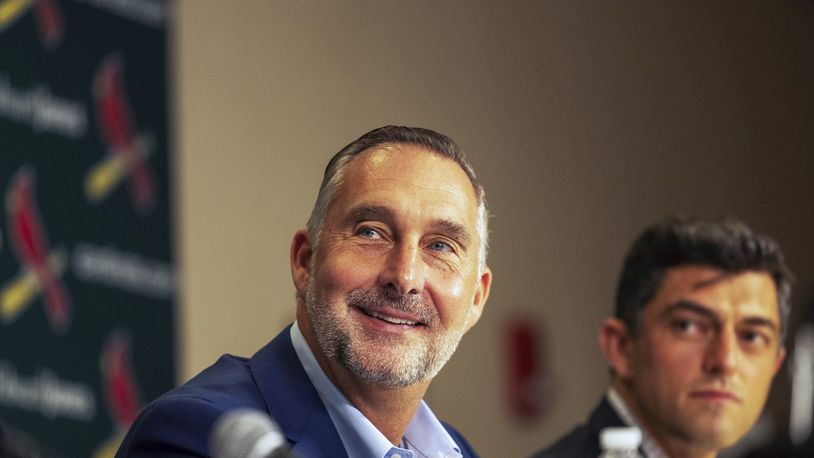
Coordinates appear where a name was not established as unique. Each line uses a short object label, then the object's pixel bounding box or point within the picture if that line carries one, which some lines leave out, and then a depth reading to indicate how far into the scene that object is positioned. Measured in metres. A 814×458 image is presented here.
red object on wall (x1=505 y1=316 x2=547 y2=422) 13.76
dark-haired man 6.62
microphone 2.79
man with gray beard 4.73
